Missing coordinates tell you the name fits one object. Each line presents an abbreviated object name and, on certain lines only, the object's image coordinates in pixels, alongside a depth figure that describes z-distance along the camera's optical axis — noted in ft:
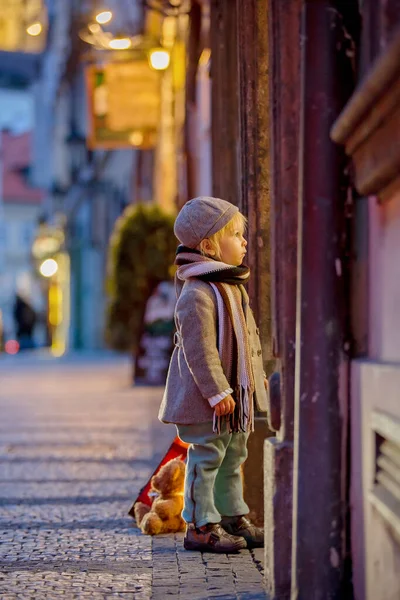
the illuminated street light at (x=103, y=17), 50.19
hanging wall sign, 64.34
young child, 16.96
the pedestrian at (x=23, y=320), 128.98
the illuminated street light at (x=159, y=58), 62.44
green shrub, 58.75
